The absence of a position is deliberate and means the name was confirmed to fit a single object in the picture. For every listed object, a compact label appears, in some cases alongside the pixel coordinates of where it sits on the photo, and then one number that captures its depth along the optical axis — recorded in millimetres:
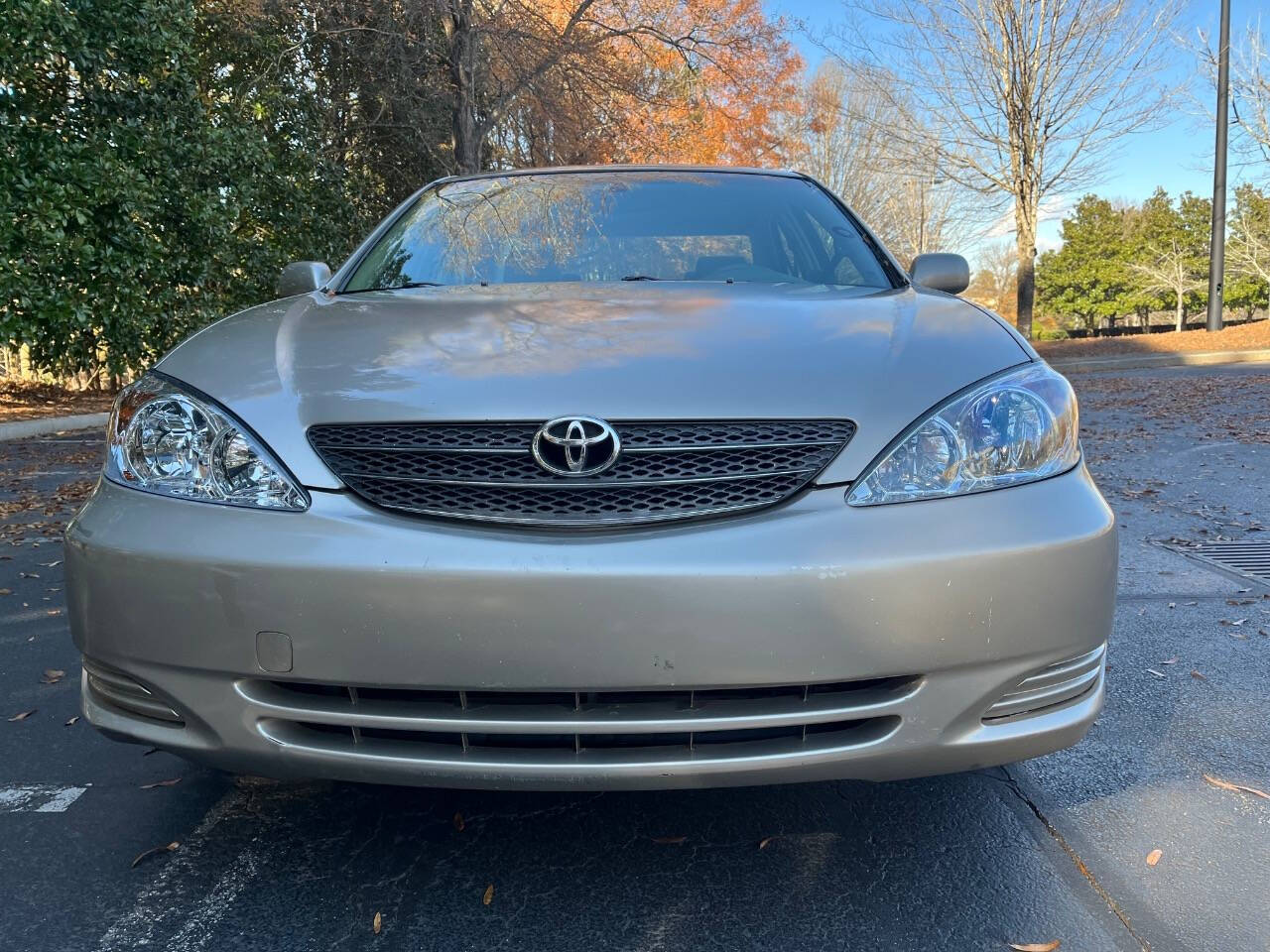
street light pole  16781
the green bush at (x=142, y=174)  8844
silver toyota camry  1621
